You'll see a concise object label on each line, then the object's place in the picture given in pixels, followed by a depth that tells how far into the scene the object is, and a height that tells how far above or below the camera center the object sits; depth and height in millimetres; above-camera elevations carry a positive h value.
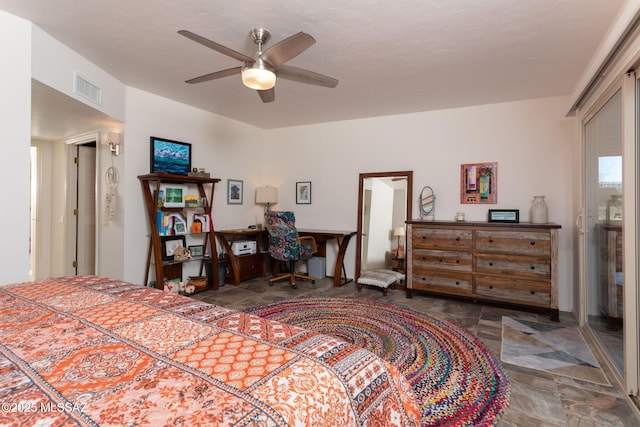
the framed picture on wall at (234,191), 4949 +373
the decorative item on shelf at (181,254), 3947 -504
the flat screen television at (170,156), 3872 +751
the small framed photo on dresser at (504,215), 3684 +10
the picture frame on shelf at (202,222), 4222 -103
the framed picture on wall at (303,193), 5262 +375
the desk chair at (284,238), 4336 -331
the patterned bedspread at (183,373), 652 -407
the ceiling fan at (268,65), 2002 +1082
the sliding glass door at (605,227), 2127 -85
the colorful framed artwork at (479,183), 3936 +416
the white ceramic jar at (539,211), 3496 +56
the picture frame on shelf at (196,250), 4246 -491
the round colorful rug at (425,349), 1784 -1066
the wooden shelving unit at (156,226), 3629 -139
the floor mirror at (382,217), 4461 -28
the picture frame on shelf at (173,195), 3934 +246
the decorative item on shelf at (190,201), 4094 +175
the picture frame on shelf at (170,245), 3902 -394
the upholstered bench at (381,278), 4094 -843
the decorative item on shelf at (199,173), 4090 +550
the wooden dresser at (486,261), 3273 -516
